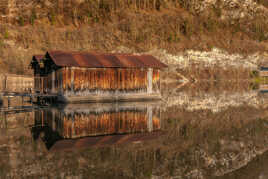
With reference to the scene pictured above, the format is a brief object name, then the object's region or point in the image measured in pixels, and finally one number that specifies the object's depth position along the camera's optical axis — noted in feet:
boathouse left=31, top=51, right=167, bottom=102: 88.22
